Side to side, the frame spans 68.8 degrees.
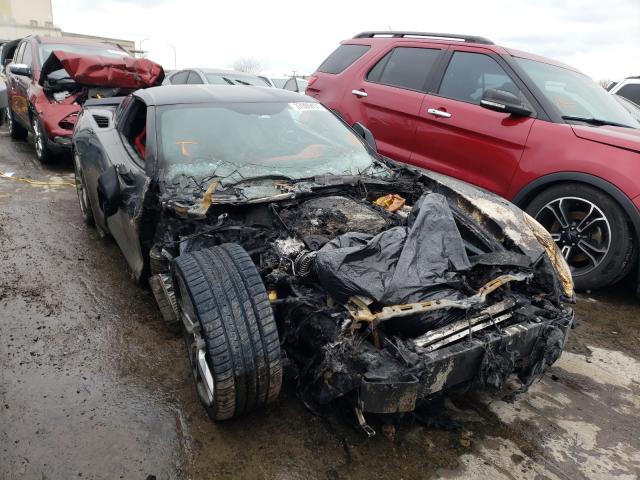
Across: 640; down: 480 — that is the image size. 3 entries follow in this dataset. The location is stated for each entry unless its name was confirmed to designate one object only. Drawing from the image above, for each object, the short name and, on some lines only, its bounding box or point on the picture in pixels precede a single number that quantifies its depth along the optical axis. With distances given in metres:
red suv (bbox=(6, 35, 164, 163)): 5.93
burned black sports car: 1.95
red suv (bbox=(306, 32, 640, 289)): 3.54
